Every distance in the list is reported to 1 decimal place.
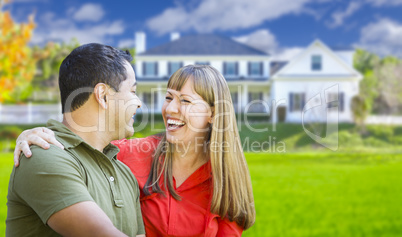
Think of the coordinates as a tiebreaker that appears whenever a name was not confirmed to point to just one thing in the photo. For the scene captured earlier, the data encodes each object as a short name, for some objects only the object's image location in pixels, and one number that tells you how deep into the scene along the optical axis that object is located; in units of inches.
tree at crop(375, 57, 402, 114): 1141.1
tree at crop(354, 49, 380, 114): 1161.3
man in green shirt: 63.9
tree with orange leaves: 654.5
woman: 101.7
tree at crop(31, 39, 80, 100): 1525.6
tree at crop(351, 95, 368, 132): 898.7
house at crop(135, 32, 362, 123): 941.2
